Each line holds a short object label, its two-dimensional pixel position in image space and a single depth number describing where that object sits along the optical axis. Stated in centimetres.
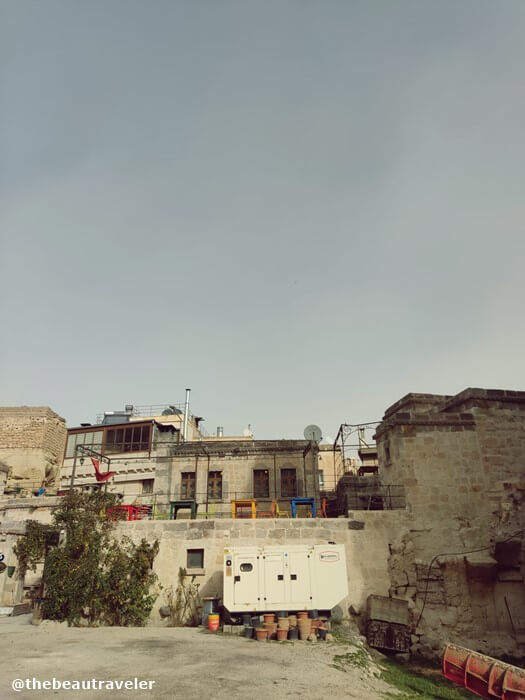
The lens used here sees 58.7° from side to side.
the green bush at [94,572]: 1407
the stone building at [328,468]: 3738
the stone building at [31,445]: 2892
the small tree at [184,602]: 1423
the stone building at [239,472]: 2448
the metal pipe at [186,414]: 3392
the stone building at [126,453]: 2695
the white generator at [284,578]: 1301
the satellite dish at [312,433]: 2714
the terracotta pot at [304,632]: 1201
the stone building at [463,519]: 1482
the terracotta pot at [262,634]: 1198
